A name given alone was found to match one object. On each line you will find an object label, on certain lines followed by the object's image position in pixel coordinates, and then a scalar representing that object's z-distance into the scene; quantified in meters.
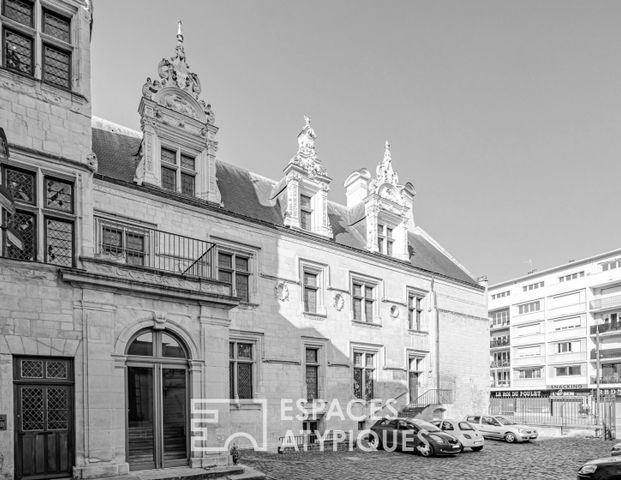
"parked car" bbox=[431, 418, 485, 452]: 19.42
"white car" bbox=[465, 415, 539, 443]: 22.27
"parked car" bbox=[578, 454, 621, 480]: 10.11
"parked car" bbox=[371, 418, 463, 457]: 17.61
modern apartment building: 51.03
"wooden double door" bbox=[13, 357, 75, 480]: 9.29
